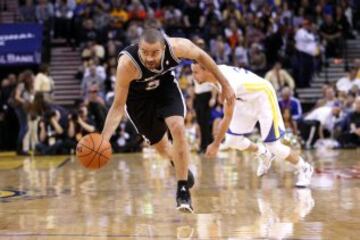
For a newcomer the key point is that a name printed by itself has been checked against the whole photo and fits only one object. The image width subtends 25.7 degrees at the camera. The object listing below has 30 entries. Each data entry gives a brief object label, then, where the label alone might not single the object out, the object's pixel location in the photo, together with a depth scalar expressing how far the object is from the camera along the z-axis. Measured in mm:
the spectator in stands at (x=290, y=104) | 15758
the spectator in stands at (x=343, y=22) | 20700
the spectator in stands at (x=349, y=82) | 16781
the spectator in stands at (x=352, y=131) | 14814
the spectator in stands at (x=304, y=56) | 19156
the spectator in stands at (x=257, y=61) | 18734
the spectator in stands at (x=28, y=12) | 19875
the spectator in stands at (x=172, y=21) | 19562
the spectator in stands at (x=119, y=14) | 19781
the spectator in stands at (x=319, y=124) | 15688
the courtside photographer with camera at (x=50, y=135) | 15453
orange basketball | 6430
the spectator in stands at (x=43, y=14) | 19906
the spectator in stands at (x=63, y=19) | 20016
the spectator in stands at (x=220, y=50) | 18672
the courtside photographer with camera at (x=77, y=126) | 15336
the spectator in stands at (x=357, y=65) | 16992
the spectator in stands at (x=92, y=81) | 17359
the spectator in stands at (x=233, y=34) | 19547
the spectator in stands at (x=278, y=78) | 17266
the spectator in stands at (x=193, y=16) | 20136
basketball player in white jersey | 8297
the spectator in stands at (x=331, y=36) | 20188
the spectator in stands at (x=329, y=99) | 16141
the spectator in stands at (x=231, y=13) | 20375
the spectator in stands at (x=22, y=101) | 15945
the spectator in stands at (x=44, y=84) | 16984
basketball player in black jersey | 6273
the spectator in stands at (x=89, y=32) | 19250
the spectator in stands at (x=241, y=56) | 18922
